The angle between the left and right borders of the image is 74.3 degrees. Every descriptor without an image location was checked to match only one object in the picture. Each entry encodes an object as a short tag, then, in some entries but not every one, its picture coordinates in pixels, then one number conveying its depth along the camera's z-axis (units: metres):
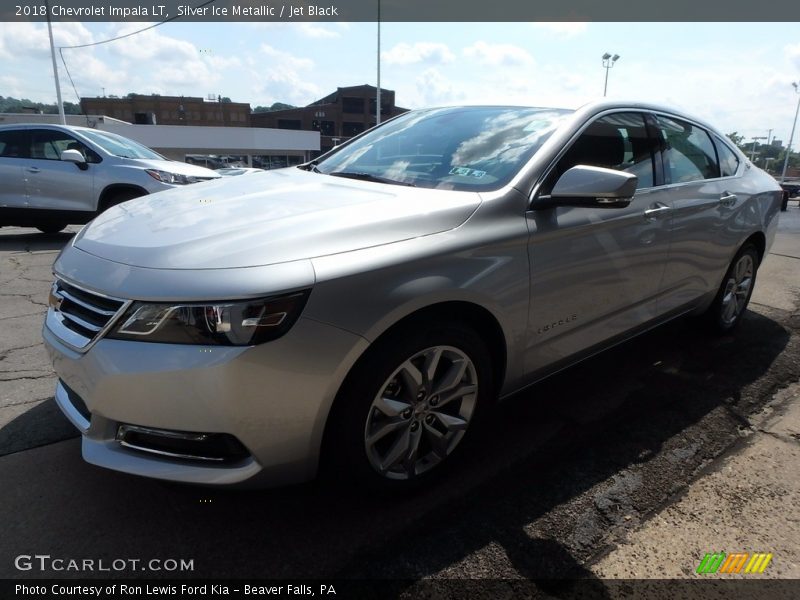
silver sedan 1.66
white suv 7.48
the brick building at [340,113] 73.12
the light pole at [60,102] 29.52
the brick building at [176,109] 67.94
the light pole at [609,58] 39.58
